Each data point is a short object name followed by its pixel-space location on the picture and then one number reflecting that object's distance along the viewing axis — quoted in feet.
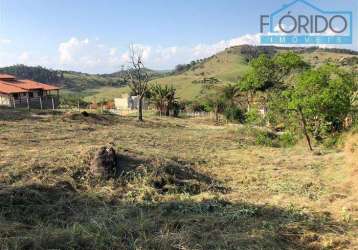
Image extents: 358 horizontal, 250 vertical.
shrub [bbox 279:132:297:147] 54.85
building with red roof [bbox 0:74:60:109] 102.32
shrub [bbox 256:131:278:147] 56.03
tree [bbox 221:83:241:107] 125.68
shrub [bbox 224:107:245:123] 111.14
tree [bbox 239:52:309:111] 103.71
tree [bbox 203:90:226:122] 118.62
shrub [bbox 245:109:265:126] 60.95
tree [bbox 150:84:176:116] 115.14
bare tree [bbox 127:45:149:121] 85.46
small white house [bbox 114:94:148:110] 142.41
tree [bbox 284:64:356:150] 49.06
